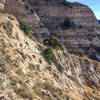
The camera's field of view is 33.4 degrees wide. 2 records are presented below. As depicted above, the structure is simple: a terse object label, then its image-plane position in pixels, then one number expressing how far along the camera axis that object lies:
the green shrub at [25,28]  36.97
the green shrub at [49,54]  33.81
